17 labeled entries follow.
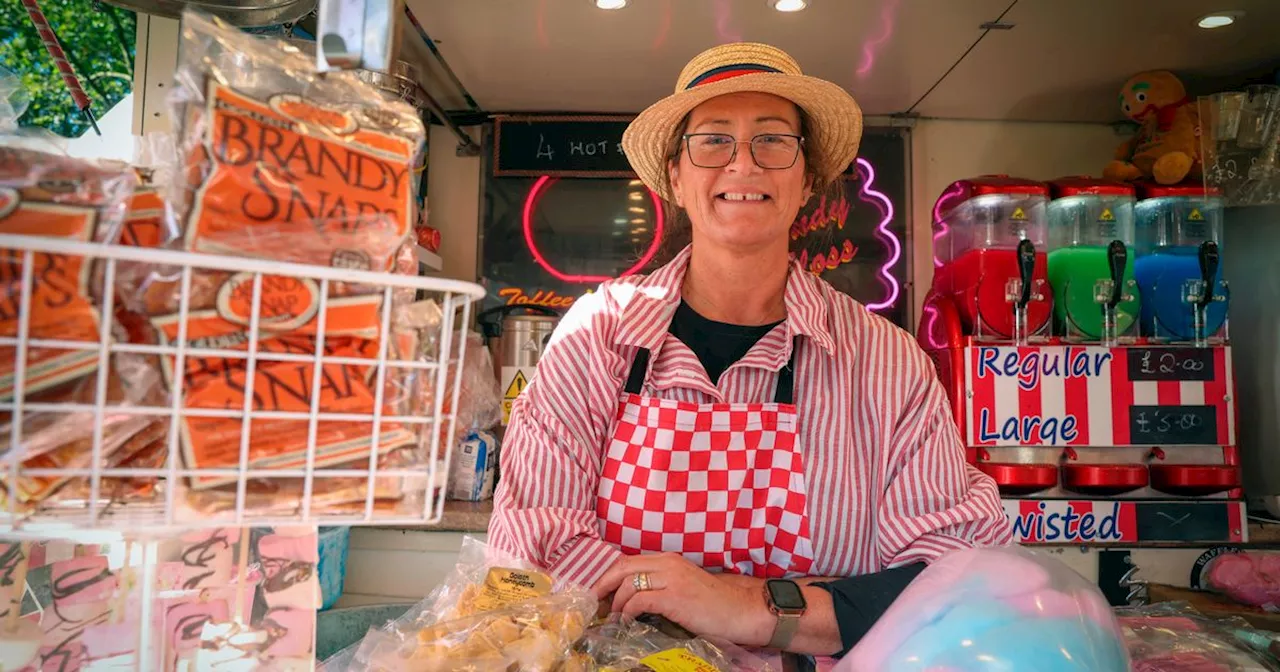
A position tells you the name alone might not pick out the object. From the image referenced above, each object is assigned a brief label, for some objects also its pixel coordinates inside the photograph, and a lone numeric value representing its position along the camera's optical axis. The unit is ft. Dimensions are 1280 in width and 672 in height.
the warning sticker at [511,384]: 10.60
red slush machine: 8.67
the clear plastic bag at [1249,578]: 7.61
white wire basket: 1.33
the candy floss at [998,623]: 2.17
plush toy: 9.77
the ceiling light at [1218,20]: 8.82
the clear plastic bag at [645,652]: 2.94
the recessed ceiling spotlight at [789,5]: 8.40
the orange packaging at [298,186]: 1.41
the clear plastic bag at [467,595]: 2.93
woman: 4.60
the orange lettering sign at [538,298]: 11.79
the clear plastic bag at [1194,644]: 3.82
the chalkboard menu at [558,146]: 11.75
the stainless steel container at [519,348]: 10.66
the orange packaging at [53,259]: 1.30
